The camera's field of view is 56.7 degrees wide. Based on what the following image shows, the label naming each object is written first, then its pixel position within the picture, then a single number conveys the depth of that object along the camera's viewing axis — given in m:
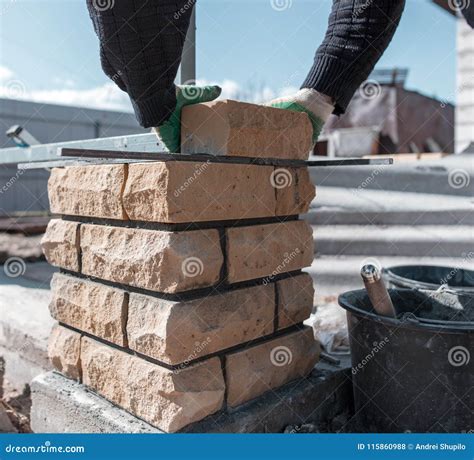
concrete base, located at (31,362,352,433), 1.33
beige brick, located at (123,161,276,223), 1.19
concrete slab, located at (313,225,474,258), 2.85
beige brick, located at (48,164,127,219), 1.35
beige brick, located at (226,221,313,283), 1.34
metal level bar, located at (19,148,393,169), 1.00
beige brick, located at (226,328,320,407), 1.37
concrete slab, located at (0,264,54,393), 2.20
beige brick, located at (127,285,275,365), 1.21
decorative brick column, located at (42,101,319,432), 1.22
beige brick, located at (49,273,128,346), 1.37
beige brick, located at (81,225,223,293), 1.19
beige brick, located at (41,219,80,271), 1.53
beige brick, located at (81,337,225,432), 1.23
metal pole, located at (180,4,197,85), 1.81
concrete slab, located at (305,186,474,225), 2.97
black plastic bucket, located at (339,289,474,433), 1.36
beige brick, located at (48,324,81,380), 1.56
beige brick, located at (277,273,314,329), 1.52
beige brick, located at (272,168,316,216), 1.47
